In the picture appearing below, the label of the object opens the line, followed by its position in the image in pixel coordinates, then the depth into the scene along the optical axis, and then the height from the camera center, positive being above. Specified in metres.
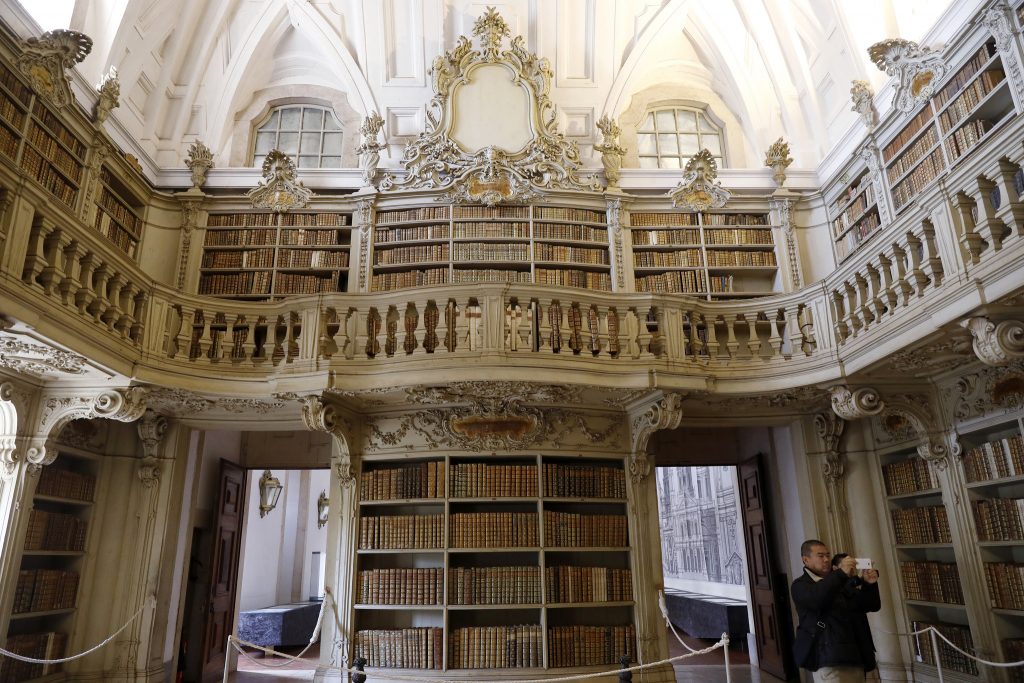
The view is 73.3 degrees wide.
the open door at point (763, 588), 6.82 -0.44
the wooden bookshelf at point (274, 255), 6.93 +2.92
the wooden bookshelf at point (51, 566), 5.38 -0.07
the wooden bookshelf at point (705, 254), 6.99 +2.88
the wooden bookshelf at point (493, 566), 5.70 -0.15
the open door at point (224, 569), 7.09 -0.17
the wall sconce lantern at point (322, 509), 11.81 +0.72
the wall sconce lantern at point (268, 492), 9.63 +0.83
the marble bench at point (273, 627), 8.96 -0.95
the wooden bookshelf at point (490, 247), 6.86 +2.95
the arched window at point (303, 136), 8.05 +4.73
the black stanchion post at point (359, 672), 4.56 -0.78
